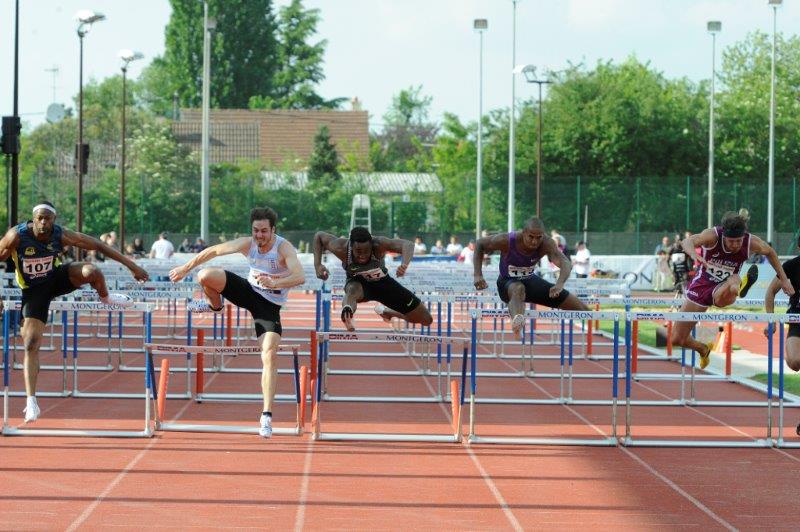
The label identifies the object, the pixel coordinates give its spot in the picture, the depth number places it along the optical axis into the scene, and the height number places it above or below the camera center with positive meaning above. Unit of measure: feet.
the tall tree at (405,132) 306.55 +29.89
